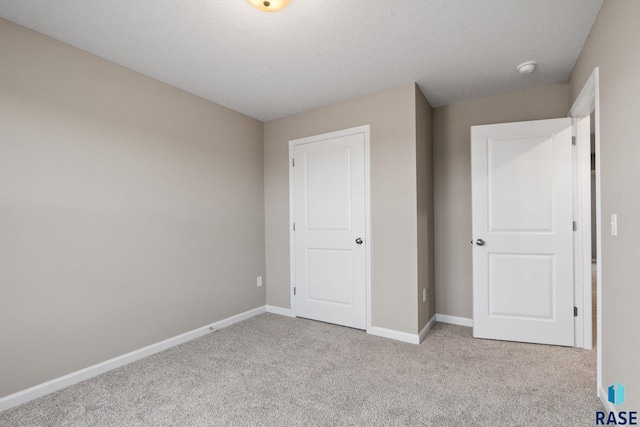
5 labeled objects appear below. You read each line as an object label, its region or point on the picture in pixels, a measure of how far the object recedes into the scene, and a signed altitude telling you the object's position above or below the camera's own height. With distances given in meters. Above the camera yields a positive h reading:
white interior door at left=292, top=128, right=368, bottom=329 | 3.27 -0.17
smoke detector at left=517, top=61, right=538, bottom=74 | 2.55 +1.16
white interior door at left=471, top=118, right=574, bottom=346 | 2.77 -0.20
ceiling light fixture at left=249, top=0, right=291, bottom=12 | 1.73 +1.14
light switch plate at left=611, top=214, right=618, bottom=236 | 1.67 -0.09
